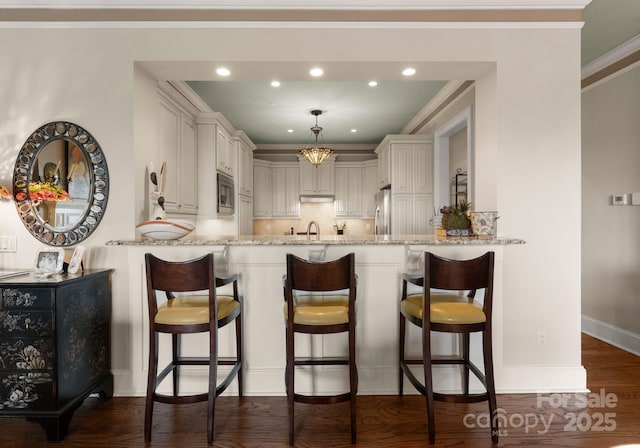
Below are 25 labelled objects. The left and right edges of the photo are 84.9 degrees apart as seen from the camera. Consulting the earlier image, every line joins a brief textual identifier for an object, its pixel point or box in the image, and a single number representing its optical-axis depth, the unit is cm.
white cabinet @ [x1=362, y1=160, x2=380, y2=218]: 676
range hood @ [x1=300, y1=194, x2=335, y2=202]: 670
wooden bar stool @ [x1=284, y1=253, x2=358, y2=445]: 181
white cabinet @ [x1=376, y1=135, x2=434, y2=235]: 500
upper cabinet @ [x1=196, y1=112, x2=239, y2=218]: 431
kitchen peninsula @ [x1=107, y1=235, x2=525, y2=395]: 241
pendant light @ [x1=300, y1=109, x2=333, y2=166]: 494
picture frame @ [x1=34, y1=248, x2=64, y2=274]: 220
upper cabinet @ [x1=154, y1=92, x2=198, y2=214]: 337
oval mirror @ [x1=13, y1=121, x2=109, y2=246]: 241
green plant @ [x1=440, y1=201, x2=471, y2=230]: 254
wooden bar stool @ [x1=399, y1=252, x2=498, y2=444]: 186
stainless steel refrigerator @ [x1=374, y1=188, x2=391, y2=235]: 518
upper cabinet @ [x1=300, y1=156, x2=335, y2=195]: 675
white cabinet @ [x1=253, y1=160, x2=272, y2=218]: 673
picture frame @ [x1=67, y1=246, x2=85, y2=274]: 221
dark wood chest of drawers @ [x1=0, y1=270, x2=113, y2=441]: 191
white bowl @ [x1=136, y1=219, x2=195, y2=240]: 232
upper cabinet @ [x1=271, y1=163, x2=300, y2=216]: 680
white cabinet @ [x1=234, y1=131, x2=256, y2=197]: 537
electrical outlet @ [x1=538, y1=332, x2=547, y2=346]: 251
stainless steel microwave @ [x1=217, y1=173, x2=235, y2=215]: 446
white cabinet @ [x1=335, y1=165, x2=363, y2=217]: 683
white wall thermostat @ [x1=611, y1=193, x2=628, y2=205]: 334
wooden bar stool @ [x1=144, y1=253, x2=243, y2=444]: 188
